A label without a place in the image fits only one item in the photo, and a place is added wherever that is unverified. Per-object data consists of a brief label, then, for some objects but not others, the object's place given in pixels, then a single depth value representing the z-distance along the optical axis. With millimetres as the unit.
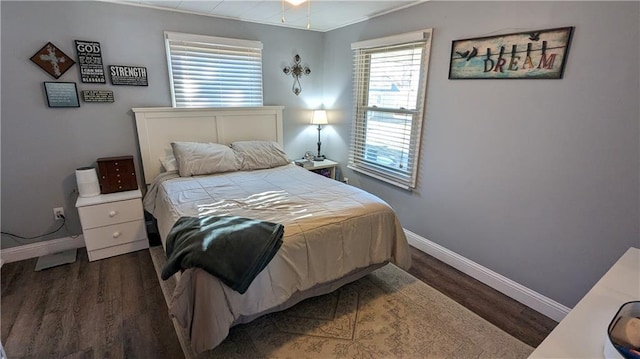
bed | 1482
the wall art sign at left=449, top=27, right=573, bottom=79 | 1770
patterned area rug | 1698
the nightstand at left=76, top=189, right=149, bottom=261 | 2479
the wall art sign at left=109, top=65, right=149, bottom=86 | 2662
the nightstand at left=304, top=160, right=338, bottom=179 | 3585
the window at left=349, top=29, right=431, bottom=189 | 2676
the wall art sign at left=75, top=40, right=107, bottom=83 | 2506
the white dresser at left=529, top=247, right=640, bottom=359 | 776
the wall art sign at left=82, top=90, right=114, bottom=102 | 2586
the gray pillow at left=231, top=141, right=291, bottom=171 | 3100
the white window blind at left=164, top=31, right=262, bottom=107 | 2979
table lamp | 3773
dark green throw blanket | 1466
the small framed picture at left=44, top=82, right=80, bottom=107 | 2443
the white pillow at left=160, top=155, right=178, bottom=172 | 2898
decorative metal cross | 3629
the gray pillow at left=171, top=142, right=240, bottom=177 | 2787
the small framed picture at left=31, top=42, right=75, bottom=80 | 2369
